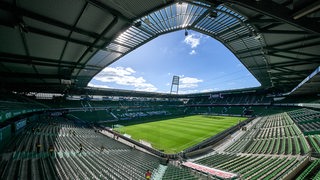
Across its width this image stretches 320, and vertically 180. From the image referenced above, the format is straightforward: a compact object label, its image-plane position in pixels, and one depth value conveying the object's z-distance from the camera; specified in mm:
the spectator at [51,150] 9566
